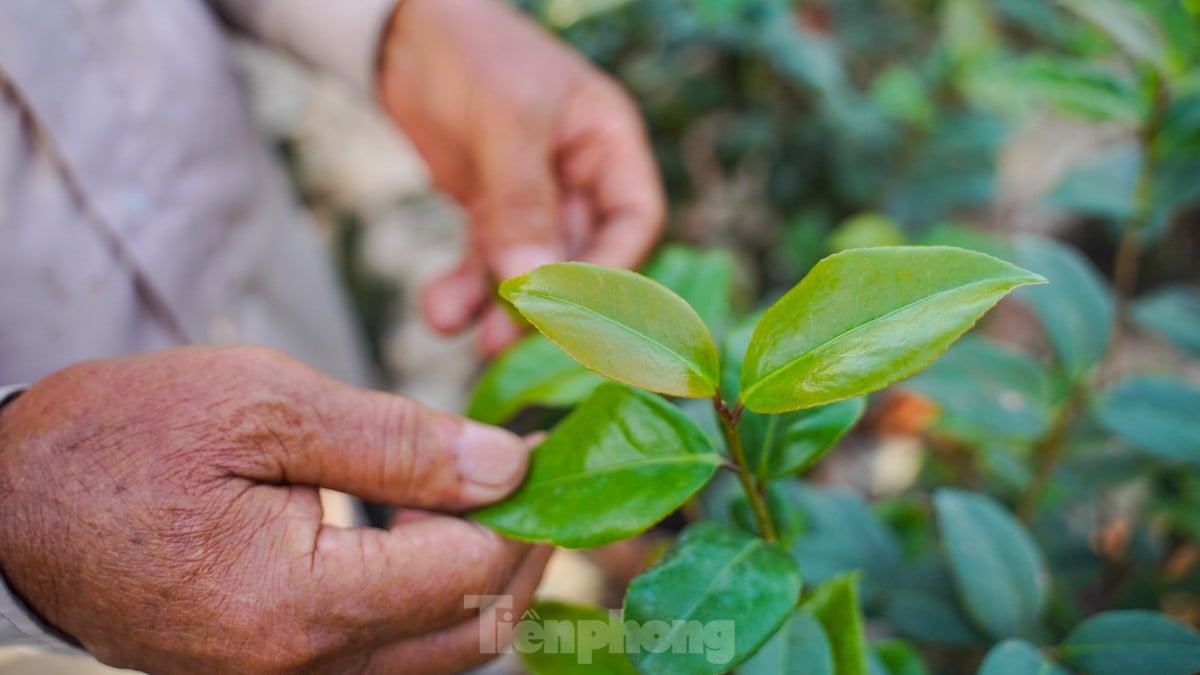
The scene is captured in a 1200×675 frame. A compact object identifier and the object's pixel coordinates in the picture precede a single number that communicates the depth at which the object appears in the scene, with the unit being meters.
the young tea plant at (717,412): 0.31
